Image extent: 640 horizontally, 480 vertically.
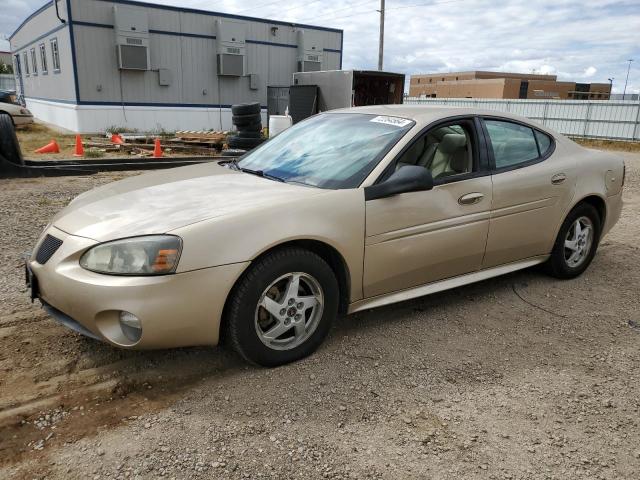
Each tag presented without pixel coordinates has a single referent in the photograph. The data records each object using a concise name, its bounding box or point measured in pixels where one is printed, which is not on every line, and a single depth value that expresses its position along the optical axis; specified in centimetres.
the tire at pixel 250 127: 1264
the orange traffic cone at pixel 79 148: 1273
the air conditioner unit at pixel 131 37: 1803
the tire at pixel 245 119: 1256
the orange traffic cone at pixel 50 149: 1352
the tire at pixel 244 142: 1191
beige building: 5294
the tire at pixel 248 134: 1254
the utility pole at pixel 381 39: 2797
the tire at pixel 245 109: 1259
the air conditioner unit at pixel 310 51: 2278
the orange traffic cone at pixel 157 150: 1289
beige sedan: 270
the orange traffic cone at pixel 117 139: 1456
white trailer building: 1809
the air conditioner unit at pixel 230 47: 2041
